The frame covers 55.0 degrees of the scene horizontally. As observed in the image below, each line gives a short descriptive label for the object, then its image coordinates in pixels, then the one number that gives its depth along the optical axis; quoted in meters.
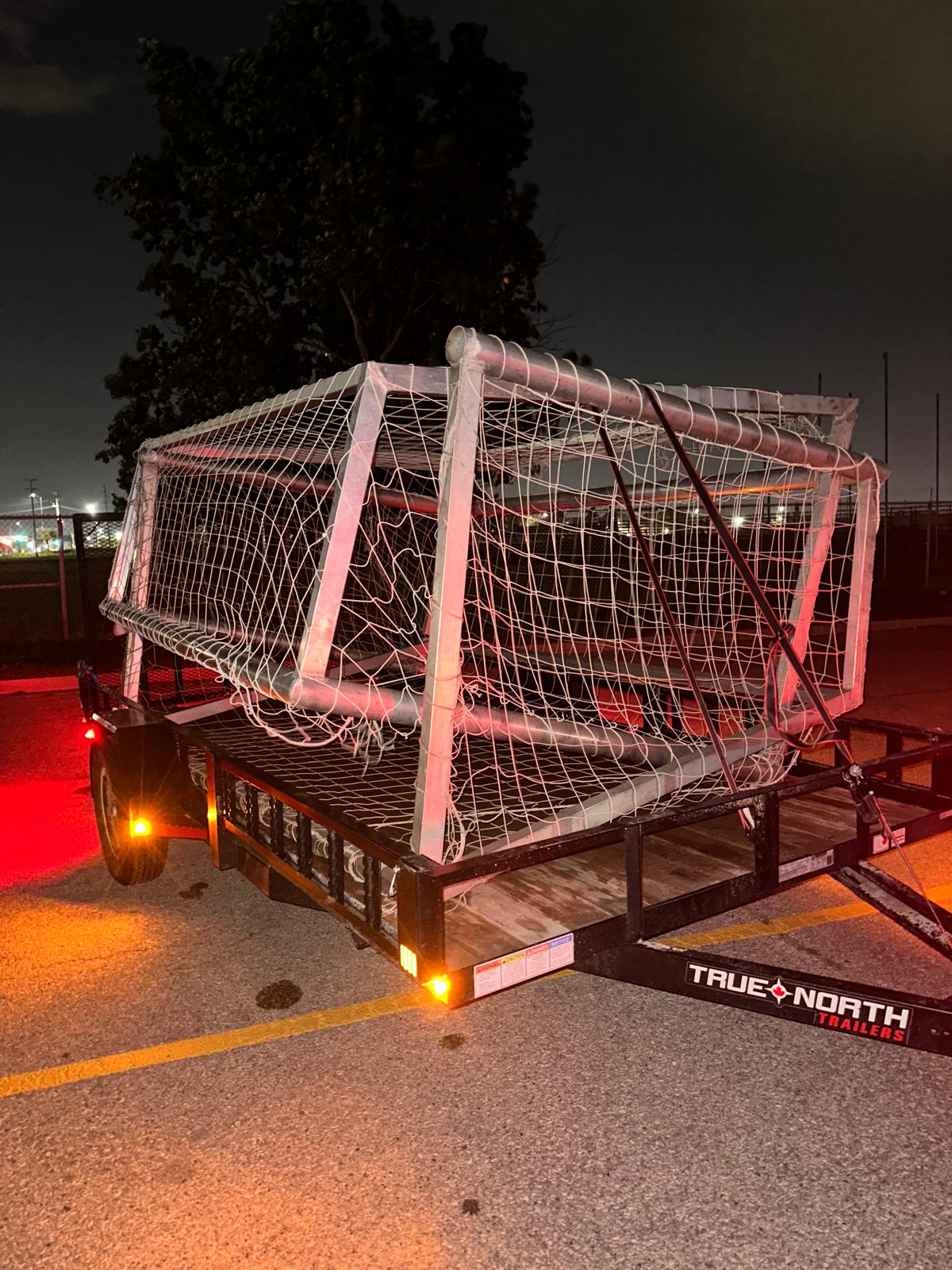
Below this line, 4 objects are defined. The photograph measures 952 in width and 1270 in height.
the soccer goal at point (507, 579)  2.87
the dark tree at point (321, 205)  12.84
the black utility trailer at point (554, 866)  2.64
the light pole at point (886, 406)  43.62
